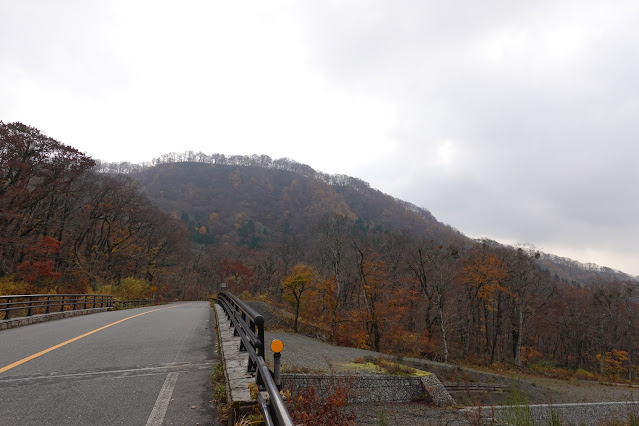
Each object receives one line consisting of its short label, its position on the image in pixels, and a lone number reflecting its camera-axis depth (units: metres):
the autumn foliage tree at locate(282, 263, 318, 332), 34.56
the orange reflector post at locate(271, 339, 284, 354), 4.20
